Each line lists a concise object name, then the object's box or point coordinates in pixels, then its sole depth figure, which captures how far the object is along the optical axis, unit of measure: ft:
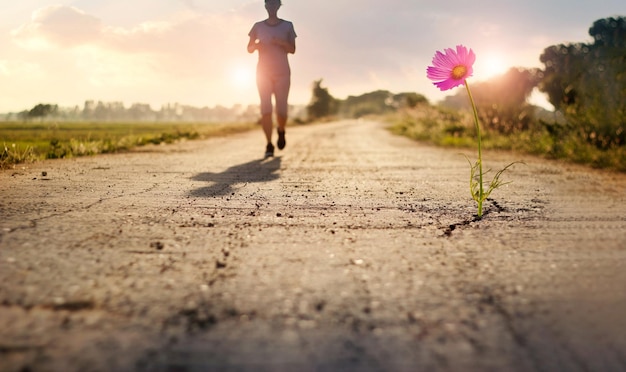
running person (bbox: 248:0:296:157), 21.97
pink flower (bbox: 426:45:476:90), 9.82
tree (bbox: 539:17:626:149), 23.31
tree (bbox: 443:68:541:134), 40.73
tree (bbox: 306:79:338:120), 235.81
